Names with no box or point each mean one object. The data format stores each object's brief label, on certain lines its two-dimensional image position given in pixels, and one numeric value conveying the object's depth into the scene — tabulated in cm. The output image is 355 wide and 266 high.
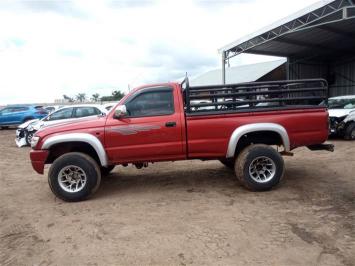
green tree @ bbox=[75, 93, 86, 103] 8036
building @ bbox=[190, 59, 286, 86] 3033
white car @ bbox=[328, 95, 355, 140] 1269
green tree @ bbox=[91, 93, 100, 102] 7751
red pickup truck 627
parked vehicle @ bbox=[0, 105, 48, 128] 2245
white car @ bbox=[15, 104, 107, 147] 1398
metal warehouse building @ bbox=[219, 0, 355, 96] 1591
